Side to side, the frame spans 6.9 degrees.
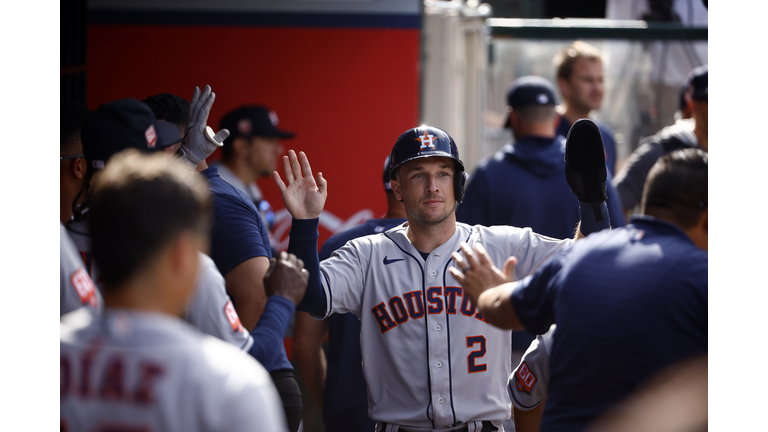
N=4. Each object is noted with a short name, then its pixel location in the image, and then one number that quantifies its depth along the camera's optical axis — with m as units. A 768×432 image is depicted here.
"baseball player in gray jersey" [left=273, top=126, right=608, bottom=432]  17.21
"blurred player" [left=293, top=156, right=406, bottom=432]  17.67
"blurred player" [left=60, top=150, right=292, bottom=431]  16.33
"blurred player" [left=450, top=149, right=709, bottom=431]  16.65
